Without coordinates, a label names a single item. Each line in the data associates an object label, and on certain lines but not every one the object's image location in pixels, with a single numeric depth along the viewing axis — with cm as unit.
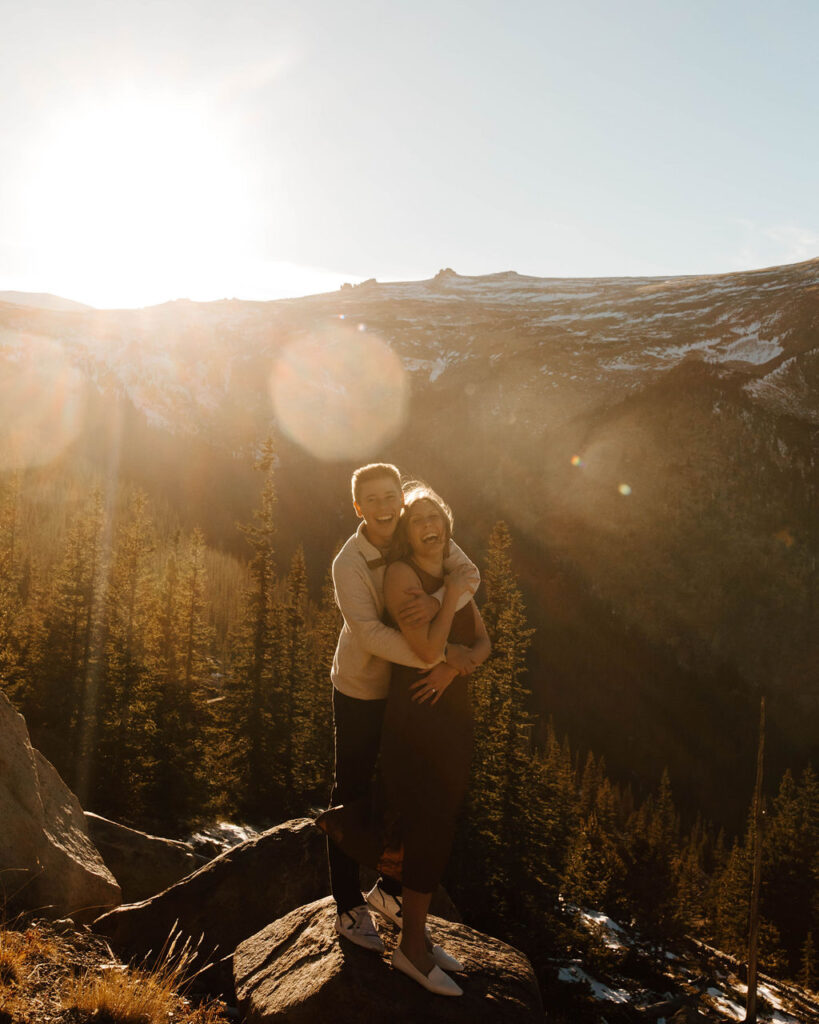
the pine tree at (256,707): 2891
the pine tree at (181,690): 2630
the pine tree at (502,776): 2331
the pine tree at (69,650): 2716
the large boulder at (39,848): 634
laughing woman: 449
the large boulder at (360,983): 457
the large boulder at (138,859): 1023
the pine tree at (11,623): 2648
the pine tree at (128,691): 2462
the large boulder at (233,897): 743
